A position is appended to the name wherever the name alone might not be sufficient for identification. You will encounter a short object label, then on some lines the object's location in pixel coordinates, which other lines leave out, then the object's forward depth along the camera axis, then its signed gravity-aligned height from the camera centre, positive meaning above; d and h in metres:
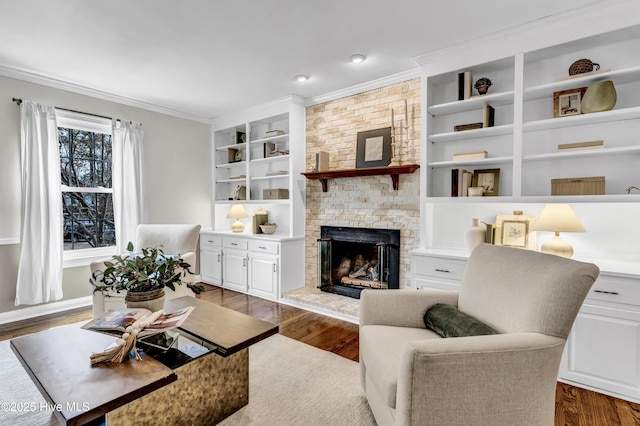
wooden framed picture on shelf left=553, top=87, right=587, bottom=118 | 2.35 +0.78
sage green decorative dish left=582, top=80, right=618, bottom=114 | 2.19 +0.76
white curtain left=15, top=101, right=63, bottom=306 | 3.16 -0.05
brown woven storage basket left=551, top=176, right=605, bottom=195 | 2.21 +0.14
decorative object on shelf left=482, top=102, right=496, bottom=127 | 2.67 +0.76
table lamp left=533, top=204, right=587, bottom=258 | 2.21 -0.14
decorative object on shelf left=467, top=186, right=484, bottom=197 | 2.69 +0.12
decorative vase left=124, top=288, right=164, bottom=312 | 1.76 -0.54
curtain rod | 3.19 +1.06
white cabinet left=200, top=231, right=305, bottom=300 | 3.88 -0.77
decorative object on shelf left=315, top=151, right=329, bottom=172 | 3.78 +0.53
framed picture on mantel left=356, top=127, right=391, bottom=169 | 3.42 +0.63
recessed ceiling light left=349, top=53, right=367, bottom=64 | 2.86 +1.36
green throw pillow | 1.45 -0.59
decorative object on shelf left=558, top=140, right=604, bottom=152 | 2.24 +0.43
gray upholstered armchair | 1.13 -0.58
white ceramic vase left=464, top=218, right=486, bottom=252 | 2.65 -0.26
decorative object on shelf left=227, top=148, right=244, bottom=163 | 4.85 +0.77
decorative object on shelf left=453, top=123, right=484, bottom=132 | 2.73 +0.69
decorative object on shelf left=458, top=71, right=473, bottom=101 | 2.74 +1.05
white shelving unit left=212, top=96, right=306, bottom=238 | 4.07 +0.62
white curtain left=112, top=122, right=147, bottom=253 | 3.89 +0.29
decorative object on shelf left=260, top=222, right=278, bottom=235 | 4.21 -0.31
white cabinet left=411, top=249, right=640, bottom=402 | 1.89 -0.85
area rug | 1.76 -1.19
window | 3.62 +0.28
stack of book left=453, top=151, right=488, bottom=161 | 2.70 +0.43
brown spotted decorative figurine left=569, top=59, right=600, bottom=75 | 2.28 +1.01
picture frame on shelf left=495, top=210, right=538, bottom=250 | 2.58 -0.22
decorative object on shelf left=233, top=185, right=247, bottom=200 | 4.73 +0.18
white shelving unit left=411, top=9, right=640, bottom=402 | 1.98 +0.37
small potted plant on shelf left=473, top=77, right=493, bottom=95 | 2.70 +1.04
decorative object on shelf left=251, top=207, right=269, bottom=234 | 4.33 -0.22
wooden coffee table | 1.16 -0.70
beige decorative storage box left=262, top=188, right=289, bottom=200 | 4.21 +0.15
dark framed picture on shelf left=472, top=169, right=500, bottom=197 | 2.76 +0.22
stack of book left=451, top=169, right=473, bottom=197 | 2.79 +0.21
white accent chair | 3.23 -0.38
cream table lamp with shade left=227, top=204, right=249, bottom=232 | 4.54 -0.15
